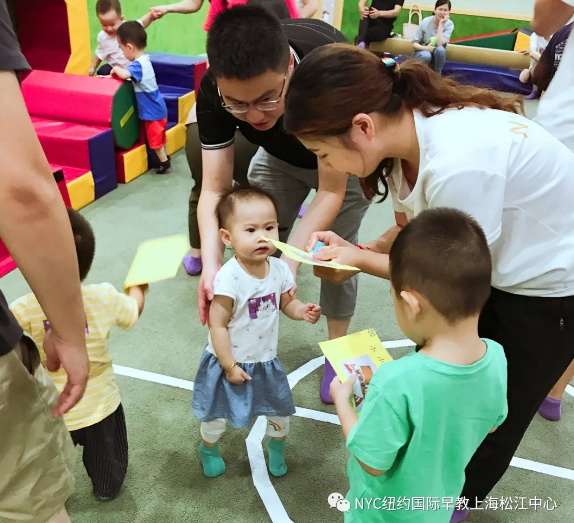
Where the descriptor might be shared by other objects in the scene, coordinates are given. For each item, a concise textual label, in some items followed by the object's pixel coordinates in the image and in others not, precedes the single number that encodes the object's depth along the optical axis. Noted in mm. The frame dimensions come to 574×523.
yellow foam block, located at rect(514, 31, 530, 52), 8102
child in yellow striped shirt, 1425
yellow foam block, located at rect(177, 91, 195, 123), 4588
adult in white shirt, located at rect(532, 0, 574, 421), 1637
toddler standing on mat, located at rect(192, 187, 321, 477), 1562
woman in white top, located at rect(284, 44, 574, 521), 1132
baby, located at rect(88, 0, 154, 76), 4382
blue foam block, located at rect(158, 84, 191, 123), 4512
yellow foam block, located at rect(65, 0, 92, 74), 4250
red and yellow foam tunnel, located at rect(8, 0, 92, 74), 4312
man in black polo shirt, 1510
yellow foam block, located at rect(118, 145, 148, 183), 4047
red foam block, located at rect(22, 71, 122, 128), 3768
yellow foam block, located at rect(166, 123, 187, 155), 4596
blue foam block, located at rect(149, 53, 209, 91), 4699
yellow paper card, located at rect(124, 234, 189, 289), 1613
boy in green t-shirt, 1004
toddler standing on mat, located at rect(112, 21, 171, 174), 3885
